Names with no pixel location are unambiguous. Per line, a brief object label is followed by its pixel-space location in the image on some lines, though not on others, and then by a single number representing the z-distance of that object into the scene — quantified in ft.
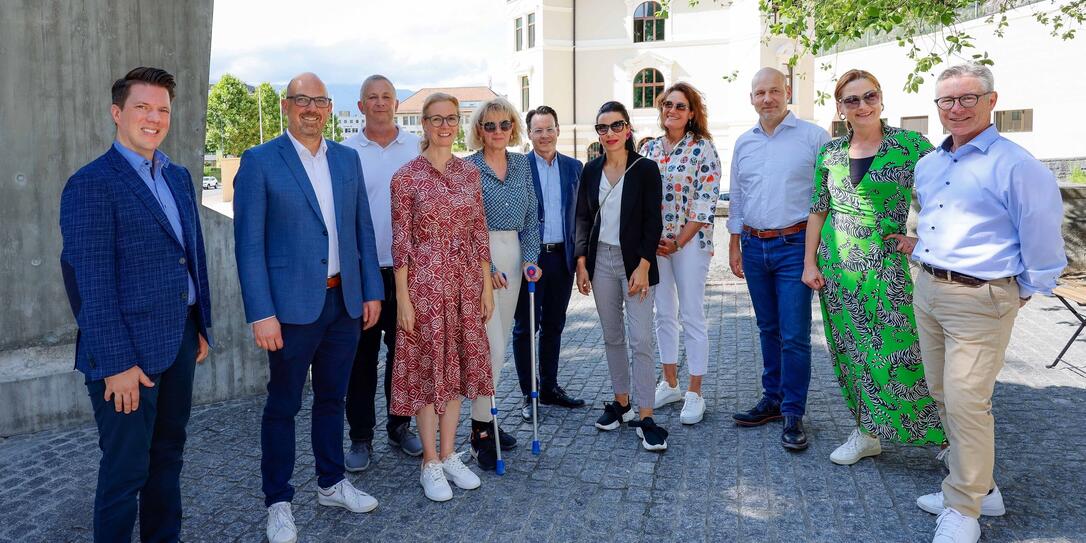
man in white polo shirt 15.79
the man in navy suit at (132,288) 9.71
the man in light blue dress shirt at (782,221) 16.48
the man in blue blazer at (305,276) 11.90
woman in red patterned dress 13.85
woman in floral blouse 17.42
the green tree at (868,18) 23.30
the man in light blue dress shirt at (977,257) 11.34
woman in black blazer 16.19
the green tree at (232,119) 246.47
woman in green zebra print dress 14.33
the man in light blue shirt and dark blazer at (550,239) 18.08
